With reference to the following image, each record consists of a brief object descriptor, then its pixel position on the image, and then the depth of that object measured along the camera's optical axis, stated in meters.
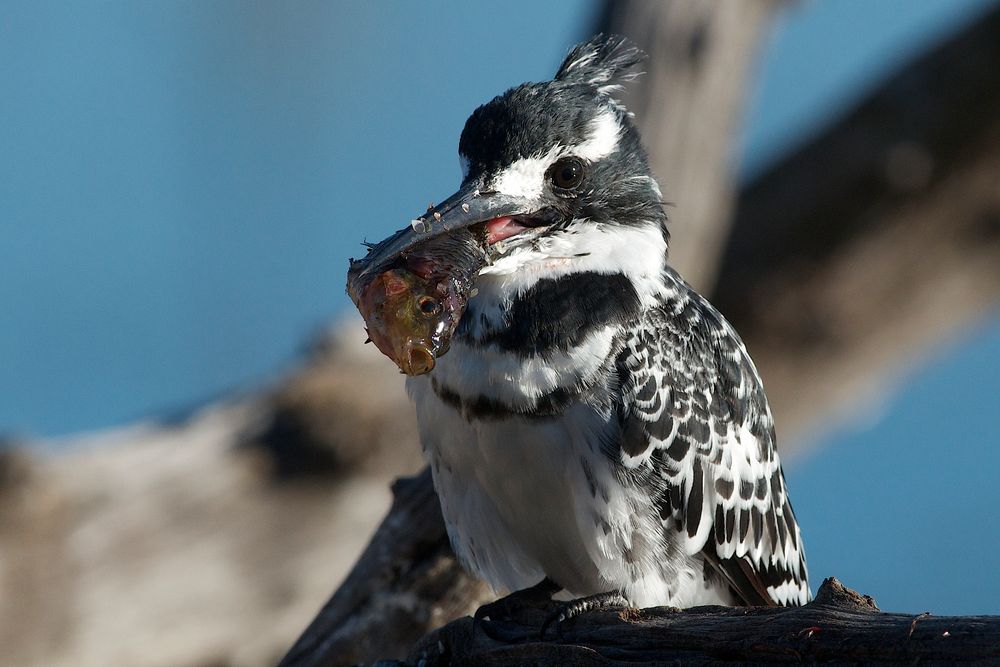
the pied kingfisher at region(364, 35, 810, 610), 5.88
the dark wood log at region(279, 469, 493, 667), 7.37
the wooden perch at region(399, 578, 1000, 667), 4.20
